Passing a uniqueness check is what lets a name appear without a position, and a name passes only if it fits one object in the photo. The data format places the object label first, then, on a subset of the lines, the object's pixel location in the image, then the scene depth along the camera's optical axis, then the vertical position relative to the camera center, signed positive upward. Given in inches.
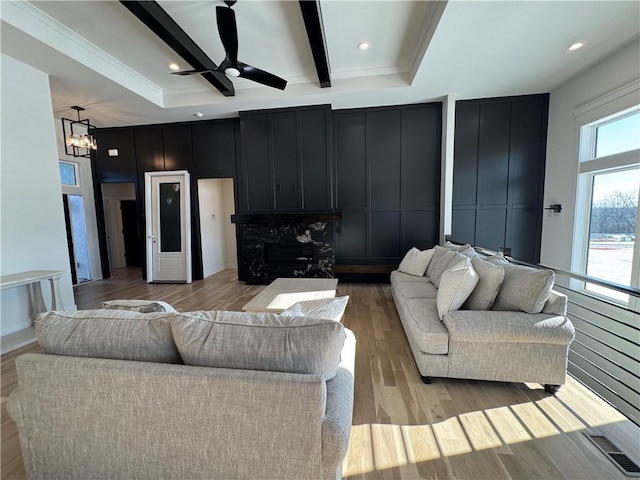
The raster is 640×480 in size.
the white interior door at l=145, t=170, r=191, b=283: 208.7 -10.9
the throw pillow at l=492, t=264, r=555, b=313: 75.7 -23.2
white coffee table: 98.7 -33.1
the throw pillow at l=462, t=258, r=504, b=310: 83.4 -24.1
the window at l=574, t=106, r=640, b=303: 112.8 +3.9
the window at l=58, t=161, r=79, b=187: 198.4 +35.1
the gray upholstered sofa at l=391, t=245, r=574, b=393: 73.7 -35.2
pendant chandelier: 160.4 +51.3
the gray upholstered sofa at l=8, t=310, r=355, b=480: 38.7 -27.5
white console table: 110.0 -29.3
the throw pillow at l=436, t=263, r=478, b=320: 83.0 -23.7
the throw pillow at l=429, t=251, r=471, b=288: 112.2 -23.3
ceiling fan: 89.9 +62.0
